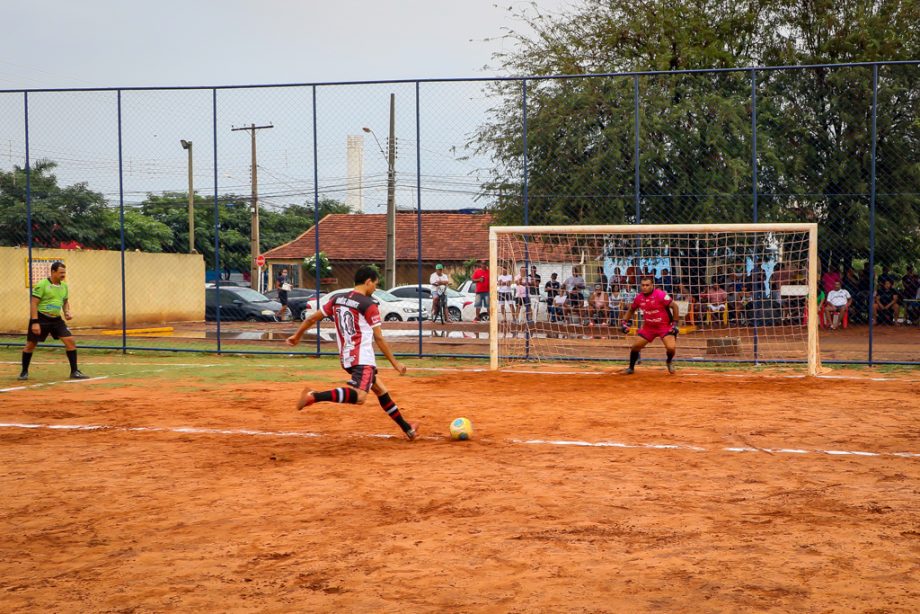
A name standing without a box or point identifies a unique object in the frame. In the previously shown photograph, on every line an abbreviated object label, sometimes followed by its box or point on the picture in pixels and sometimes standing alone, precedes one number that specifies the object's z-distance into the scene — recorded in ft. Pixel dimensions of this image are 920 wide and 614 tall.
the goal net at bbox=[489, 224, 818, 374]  54.75
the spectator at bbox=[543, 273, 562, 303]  58.85
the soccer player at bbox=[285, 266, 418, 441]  31.04
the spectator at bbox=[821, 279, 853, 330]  75.77
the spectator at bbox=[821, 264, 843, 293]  77.92
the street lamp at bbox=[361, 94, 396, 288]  63.04
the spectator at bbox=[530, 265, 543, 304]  59.11
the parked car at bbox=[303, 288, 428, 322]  98.53
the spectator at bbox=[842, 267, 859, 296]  77.05
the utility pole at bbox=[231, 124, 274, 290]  120.83
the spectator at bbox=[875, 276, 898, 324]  75.15
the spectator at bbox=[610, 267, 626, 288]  59.47
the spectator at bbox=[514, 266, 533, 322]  57.98
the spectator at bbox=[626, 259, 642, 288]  59.41
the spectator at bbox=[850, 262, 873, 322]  75.77
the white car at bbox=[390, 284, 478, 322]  95.04
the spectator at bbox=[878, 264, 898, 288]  76.13
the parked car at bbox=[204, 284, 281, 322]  101.24
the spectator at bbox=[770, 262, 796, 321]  53.93
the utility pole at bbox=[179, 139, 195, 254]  67.05
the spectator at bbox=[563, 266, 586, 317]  58.95
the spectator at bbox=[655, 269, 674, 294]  59.88
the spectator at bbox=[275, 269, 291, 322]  102.42
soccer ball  31.01
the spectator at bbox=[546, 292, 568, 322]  58.49
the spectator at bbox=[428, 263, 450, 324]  89.30
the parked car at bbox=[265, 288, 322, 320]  110.22
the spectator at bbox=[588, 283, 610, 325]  58.65
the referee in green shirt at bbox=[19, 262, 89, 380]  48.06
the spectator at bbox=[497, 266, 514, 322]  59.16
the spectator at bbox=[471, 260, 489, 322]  75.56
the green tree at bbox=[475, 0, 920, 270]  71.20
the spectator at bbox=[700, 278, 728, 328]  57.52
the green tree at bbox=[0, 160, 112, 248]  83.41
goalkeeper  50.19
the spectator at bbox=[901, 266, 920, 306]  75.61
